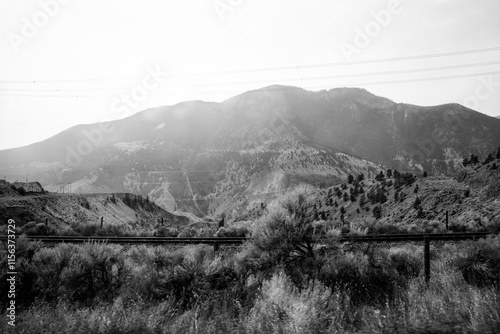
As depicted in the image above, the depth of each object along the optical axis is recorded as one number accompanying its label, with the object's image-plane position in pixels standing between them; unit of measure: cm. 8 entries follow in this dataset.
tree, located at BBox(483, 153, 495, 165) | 5285
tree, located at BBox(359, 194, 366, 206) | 6044
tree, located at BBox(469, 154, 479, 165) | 5818
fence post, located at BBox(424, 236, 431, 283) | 1075
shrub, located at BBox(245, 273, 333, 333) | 759
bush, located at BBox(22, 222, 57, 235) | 3731
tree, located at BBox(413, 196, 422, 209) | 4784
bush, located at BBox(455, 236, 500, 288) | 1148
